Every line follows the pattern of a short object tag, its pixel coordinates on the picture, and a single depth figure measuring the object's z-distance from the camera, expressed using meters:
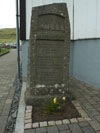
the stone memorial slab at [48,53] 3.17
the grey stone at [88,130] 2.29
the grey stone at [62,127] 2.38
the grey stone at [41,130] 2.32
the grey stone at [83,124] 2.45
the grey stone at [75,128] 2.30
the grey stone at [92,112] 2.80
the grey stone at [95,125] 2.37
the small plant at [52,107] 2.84
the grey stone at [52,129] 2.31
